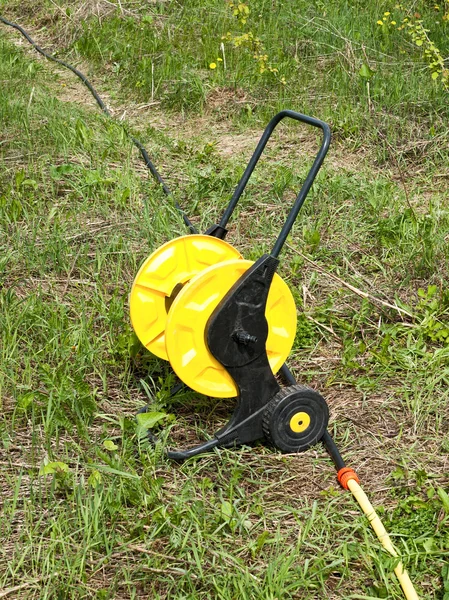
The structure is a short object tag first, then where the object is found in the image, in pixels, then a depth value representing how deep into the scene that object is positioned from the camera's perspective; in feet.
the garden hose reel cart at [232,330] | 8.37
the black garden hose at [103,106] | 13.47
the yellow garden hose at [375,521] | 7.15
